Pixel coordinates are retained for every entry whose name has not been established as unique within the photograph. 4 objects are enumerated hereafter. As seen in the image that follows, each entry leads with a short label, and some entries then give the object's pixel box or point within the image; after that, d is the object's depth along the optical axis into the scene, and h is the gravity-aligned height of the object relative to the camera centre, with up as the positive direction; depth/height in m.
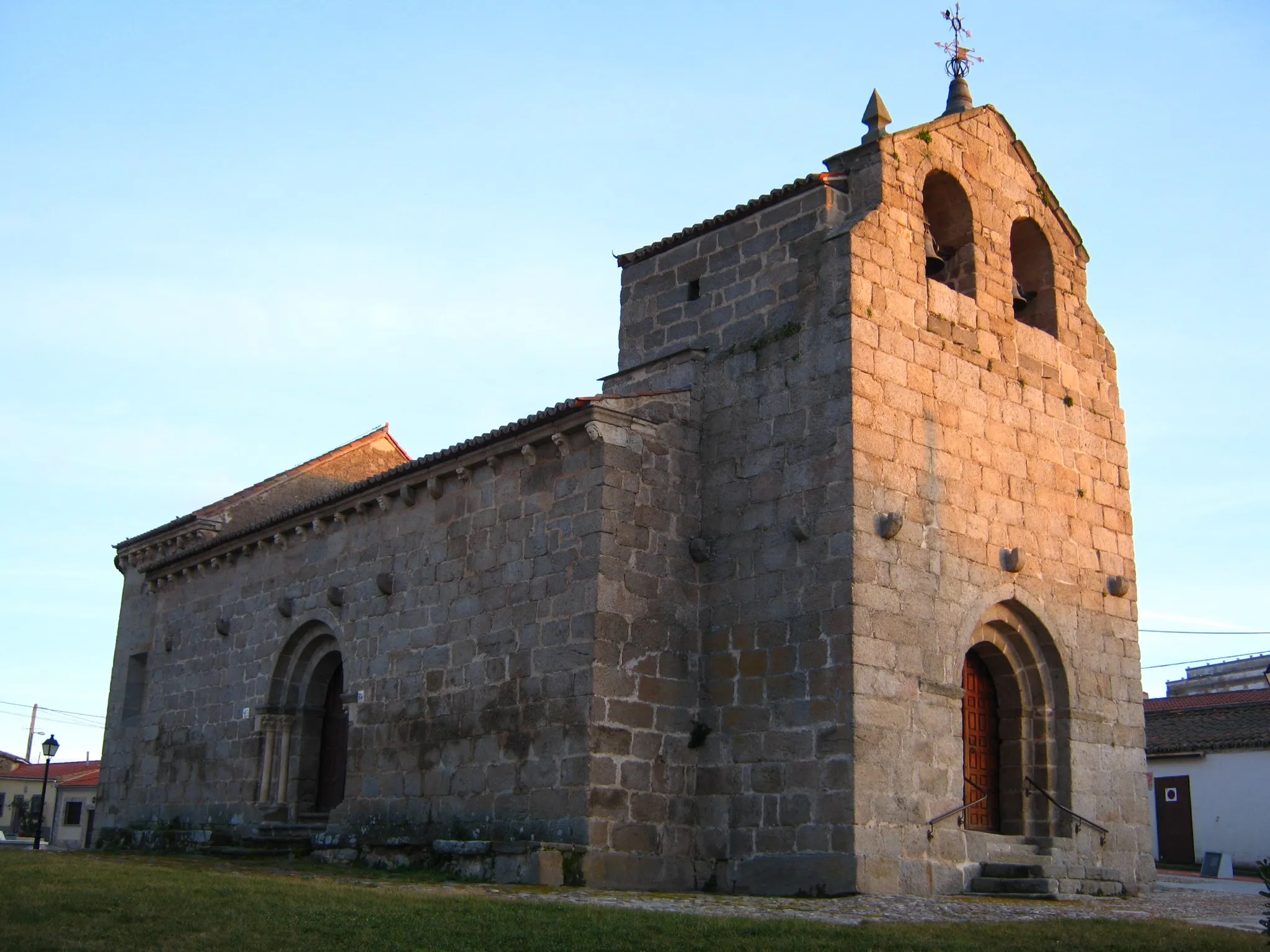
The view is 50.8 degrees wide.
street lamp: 28.78 +0.94
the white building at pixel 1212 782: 29.72 +1.05
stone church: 13.99 +2.57
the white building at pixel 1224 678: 45.81 +5.17
